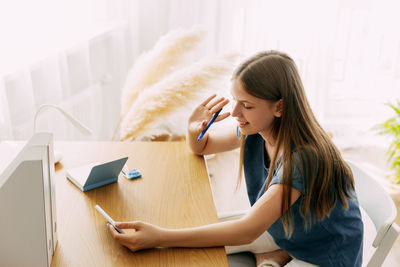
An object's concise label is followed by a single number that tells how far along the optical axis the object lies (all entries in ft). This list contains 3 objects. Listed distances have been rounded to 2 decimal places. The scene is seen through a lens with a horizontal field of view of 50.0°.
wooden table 3.18
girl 3.40
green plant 8.63
